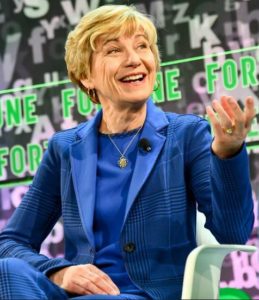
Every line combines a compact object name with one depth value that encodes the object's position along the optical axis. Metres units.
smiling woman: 3.80
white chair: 3.68
